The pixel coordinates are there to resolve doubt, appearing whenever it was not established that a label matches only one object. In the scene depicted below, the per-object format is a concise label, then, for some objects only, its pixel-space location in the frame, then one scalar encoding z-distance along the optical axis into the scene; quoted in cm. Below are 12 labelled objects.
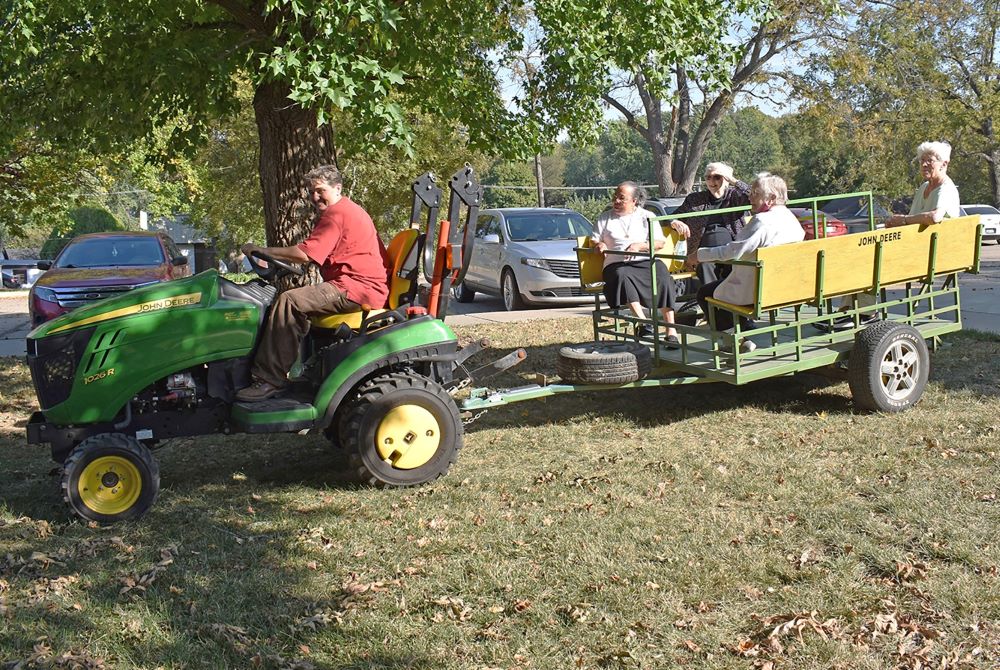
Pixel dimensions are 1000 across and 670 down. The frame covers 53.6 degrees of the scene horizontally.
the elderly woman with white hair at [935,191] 784
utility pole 3694
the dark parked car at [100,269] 1271
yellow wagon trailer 688
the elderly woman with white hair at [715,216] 845
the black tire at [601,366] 695
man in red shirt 585
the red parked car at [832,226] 1403
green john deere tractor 561
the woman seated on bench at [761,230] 722
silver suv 1541
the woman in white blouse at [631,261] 786
